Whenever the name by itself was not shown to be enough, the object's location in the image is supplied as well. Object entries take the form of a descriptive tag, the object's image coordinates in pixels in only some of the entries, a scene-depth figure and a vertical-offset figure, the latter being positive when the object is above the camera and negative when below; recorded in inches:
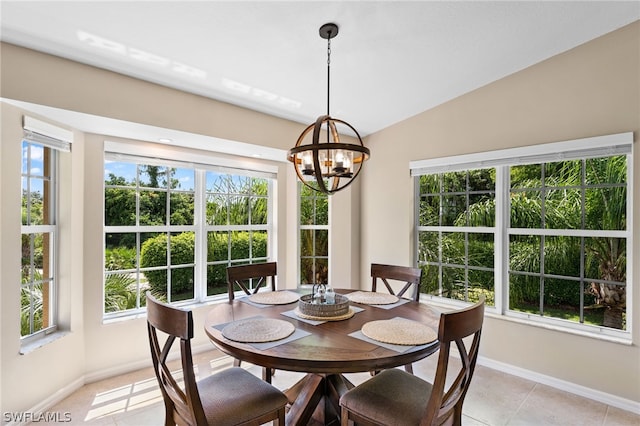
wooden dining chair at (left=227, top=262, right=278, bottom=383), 100.7 -20.7
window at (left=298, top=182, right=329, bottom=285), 170.4 -11.8
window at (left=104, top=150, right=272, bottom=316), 123.6 -6.0
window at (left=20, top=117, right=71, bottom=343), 94.7 -4.5
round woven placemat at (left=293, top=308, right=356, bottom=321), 78.5 -24.7
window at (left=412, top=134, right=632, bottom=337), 105.7 -5.6
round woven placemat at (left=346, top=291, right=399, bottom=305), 94.3 -24.8
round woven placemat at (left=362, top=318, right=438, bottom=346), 65.5 -24.7
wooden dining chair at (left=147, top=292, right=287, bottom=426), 56.9 -36.5
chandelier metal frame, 76.9 +14.8
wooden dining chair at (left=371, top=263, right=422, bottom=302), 108.3 -20.8
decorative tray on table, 79.7 -23.1
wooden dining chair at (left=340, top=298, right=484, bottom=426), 55.4 -36.4
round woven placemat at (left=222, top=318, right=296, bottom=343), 66.0 -24.6
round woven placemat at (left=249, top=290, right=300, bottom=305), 93.7 -24.8
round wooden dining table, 58.2 -25.3
